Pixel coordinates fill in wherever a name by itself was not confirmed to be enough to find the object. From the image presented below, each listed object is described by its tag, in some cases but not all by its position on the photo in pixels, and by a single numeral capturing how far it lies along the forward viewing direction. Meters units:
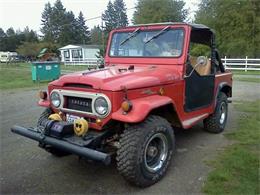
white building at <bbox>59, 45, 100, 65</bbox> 34.79
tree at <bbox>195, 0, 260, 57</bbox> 19.70
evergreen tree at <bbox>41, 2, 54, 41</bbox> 55.19
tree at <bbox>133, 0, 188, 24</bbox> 27.02
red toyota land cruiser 2.71
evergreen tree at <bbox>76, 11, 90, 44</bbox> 54.79
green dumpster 12.11
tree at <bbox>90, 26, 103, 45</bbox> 54.81
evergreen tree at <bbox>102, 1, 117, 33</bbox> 59.82
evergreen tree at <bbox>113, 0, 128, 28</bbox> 60.50
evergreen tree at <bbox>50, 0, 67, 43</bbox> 55.19
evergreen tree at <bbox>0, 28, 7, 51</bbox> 51.38
